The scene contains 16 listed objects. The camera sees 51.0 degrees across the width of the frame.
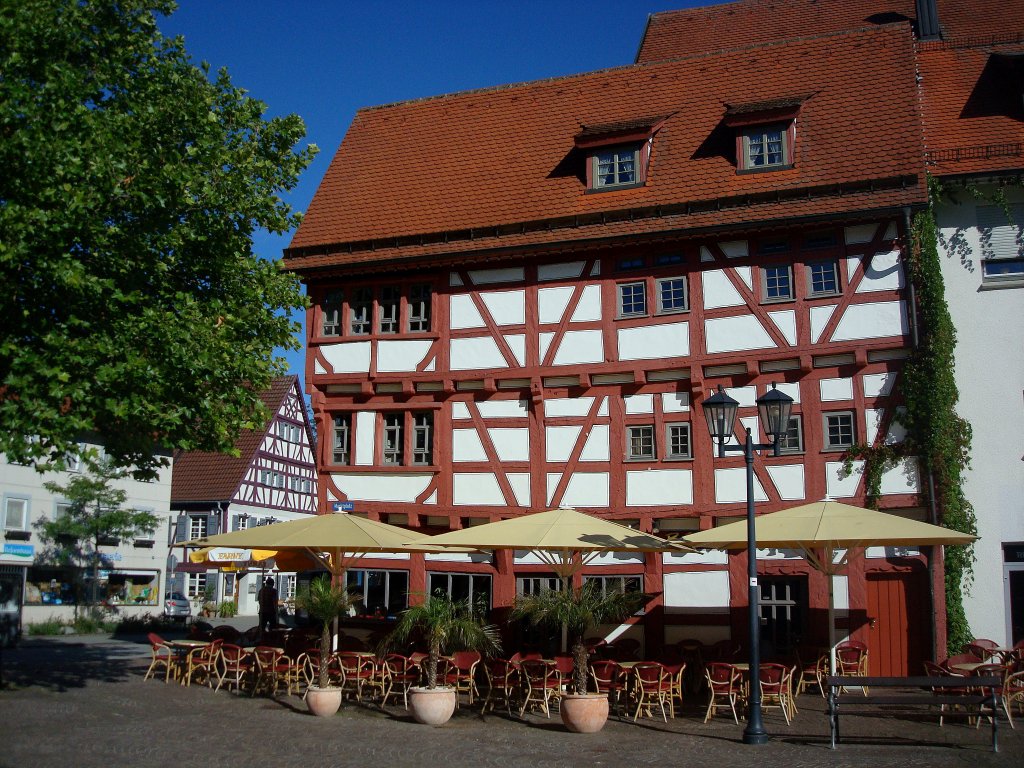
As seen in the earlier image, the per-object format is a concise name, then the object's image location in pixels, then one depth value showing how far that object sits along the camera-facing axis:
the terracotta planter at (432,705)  14.24
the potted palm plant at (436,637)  14.27
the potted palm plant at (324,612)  14.98
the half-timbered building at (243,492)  46.50
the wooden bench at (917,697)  12.31
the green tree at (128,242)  13.91
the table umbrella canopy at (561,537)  14.49
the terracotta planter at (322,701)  14.97
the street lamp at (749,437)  12.95
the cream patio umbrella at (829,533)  13.61
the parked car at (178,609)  37.97
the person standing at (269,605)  22.56
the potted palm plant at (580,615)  13.80
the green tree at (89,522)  36.31
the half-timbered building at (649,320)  18.30
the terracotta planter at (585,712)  13.79
